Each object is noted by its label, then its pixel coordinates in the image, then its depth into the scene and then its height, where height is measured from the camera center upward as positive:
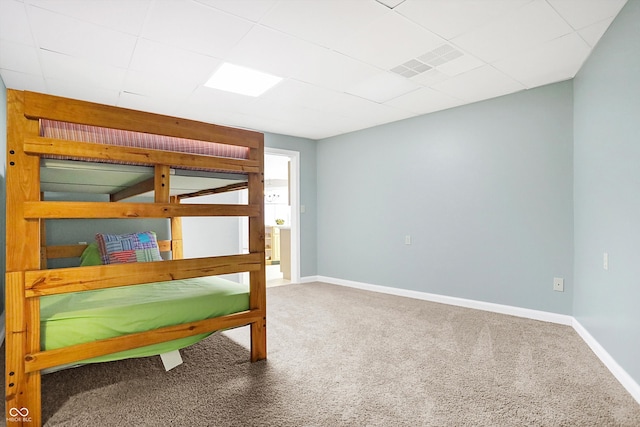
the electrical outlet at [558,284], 3.14 -0.68
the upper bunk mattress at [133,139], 1.63 +0.39
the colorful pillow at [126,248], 3.03 -0.32
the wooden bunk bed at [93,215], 1.47 -0.01
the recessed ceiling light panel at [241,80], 2.97 +1.22
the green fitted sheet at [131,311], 1.61 -0.51
